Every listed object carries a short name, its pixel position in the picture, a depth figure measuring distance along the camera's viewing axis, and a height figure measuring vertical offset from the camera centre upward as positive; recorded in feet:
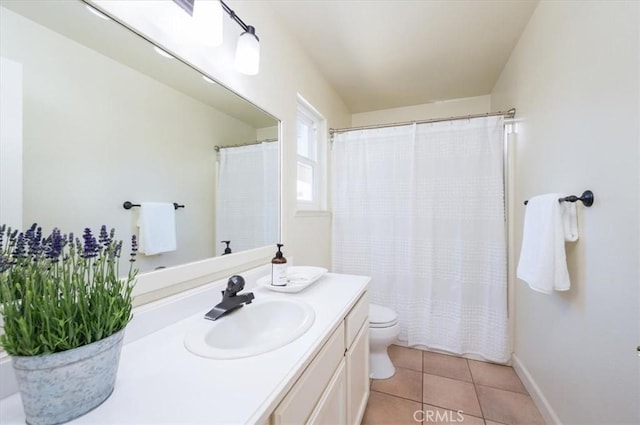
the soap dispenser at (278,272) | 3.99 -0.95
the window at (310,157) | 6.59 +1.55
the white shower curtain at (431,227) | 6.20 -0.38
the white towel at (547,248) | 3.75 -0.54
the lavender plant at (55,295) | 1.46 -0.54
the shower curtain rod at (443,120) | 6.15 +2.44
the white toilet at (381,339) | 5.59 -2.82
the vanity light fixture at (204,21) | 2.98 +2.29
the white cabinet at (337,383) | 2.18 -1.94
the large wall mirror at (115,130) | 2.12 +0.89
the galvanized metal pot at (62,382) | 1.46 -1.04
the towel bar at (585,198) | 3.40 +0.21
